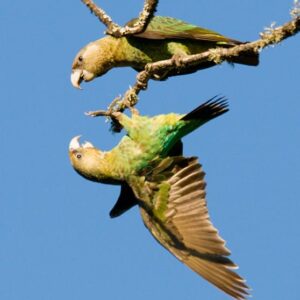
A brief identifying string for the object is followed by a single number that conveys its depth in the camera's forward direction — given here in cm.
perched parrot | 1540
